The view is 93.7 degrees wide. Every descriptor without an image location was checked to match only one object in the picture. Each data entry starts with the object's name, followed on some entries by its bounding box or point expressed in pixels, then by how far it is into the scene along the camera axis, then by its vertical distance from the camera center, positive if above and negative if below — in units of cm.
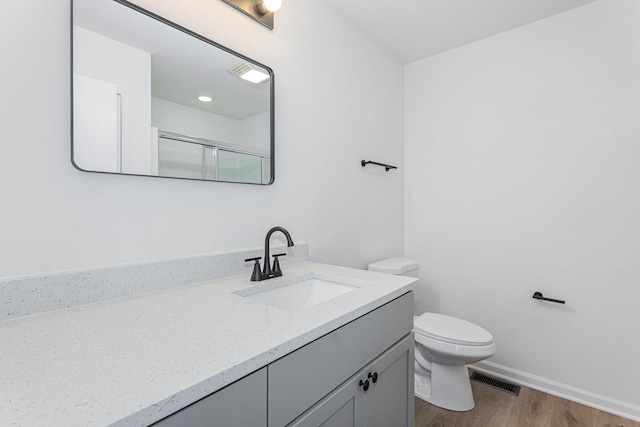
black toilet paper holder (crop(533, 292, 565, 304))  189 -53
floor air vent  193 -112
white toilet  162 -78
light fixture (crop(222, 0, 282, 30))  131 +93
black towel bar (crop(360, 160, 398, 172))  204 +37
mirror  91 +42
